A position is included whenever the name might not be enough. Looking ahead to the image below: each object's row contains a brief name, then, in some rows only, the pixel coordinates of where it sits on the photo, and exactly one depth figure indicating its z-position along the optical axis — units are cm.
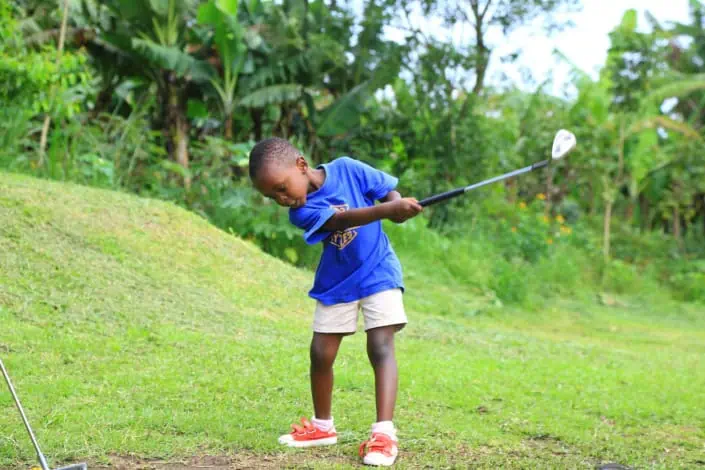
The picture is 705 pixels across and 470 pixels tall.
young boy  340
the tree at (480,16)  1185
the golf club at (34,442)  265
